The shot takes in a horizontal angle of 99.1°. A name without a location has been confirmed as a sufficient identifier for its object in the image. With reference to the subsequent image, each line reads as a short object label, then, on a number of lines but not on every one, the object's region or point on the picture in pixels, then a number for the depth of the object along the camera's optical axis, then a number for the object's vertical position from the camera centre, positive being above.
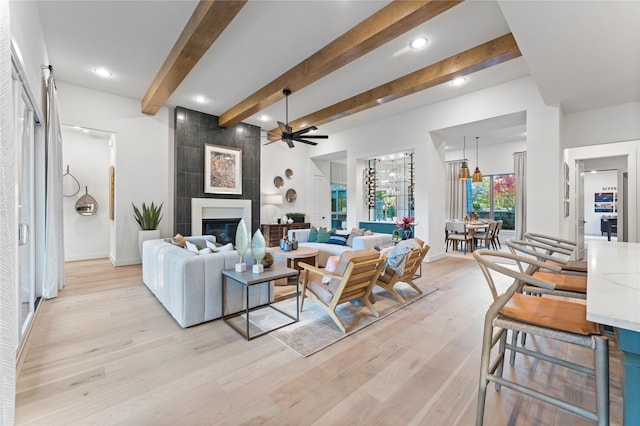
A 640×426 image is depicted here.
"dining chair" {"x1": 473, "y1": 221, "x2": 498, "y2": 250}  7.11 -0.64
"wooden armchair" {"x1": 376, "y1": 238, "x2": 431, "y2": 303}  3.37 -0.80
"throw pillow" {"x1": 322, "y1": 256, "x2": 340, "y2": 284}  2.81 -0.57
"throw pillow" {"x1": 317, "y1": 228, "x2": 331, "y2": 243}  5.54 -0.51
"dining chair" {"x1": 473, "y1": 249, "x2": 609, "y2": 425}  1.13 -0.56
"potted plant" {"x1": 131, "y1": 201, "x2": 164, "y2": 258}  5.46 -0.20
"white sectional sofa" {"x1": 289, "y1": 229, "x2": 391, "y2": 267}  4.76 -0.63
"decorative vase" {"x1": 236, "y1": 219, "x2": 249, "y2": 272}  2.81 -0.32
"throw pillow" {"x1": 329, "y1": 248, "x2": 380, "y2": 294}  2.61 -0.45
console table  7.56 -0.56
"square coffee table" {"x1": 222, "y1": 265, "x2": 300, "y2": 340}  2.55 -0.79
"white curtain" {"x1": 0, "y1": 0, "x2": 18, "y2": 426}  1.09 -0.14
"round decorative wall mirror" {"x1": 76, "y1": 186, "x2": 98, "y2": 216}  6.02 +0.14
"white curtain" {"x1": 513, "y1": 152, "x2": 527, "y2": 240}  7.79 +0.48
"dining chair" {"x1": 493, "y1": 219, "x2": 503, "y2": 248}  7.50 -0.69
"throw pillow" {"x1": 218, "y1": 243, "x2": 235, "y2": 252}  3.26 -0.44
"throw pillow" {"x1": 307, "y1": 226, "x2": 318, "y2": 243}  5.71 -0.52
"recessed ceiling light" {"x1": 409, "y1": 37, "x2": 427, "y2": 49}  3.55 +2.24
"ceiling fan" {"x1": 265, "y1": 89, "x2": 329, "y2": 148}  4.99 +1.44
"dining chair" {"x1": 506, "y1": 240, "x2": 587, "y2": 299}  1.76 -0.52
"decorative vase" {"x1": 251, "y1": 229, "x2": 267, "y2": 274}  2.78 -0.38
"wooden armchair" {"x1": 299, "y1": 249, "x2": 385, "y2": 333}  2.60 -0.73
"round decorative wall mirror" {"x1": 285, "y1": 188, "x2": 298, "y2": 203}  8.56 +0.51
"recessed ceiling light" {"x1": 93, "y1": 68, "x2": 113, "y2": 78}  4.47 +2.33
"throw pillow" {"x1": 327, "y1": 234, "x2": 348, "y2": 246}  5.30 -0.55
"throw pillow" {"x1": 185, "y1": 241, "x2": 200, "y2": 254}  3.20 -0.44
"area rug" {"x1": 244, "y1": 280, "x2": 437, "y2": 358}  2.40 -1.14
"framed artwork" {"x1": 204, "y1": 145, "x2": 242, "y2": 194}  6.46 +1.02
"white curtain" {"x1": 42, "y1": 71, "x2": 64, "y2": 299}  3.37 +0.07
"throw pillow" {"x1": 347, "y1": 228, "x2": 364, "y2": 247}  5.16 -0.44
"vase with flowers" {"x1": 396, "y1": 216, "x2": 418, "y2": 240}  4.46 -0.27
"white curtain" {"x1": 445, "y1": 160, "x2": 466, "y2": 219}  9.16 +0.61
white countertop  0.75 -0.28
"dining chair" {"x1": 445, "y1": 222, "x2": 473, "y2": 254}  7.02 -0.57
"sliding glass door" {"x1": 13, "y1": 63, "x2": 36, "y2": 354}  2.27 +0.12
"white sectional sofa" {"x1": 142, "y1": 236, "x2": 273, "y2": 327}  2.67 -0.78
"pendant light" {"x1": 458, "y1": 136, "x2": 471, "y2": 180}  7.26 +1.02
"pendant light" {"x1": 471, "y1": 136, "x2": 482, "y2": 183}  7.35 +0.92
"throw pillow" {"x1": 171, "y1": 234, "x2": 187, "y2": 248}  3.61 -0.41
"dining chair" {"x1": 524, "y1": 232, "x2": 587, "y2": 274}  2.17 -0.30
